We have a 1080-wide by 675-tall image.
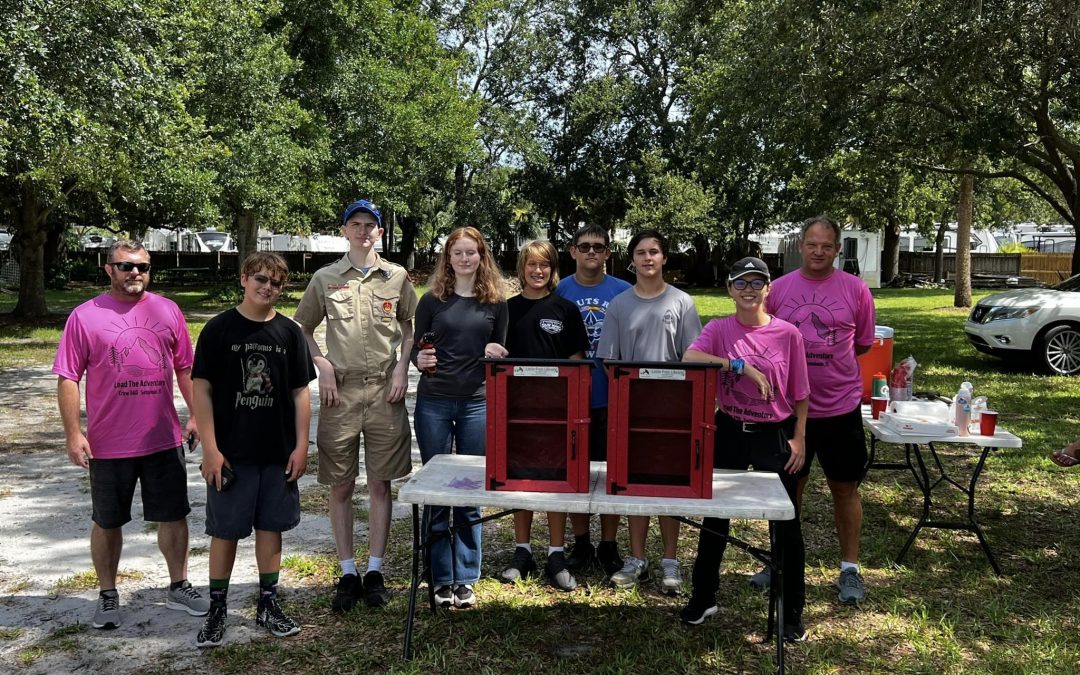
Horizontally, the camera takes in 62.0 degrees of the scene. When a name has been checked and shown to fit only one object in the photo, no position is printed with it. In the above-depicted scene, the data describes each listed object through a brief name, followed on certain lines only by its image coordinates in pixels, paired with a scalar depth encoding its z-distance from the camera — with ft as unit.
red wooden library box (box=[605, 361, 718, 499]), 11.60
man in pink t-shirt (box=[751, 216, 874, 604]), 14.69
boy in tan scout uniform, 14.42
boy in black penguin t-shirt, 13.02
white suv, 40.01
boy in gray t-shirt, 14.76
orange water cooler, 20.34
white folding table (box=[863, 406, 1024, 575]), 16.07
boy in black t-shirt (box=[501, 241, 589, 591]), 15.14
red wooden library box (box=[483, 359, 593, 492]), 11.90
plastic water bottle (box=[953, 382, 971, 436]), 16.55
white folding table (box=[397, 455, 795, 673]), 11.39
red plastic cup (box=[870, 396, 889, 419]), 17.70
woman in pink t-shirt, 13.26
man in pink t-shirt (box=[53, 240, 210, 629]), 13.47
